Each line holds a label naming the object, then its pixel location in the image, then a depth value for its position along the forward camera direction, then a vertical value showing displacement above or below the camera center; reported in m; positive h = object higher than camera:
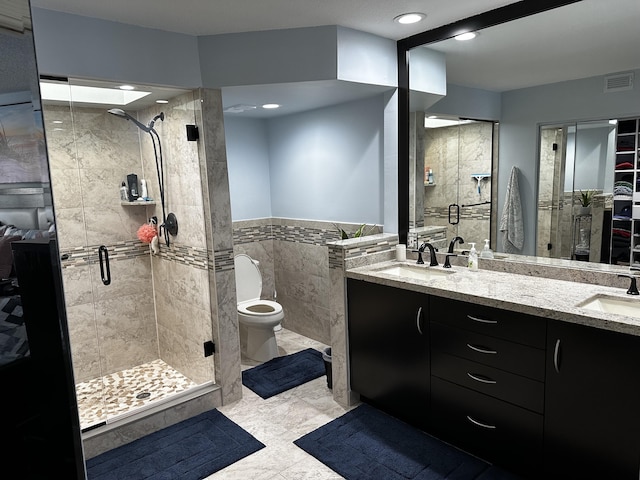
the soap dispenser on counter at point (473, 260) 2.72 -0.52
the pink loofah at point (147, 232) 3.46 -0.35
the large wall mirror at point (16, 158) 0.46 +0.04
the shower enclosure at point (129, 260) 2.95 -0.54
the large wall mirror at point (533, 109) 2.17 +0.37
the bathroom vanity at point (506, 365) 1.77 -0.92
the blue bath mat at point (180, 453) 2.35 -1.52
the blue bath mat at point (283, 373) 3.24 -1.49
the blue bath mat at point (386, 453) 2.24 -1.50
